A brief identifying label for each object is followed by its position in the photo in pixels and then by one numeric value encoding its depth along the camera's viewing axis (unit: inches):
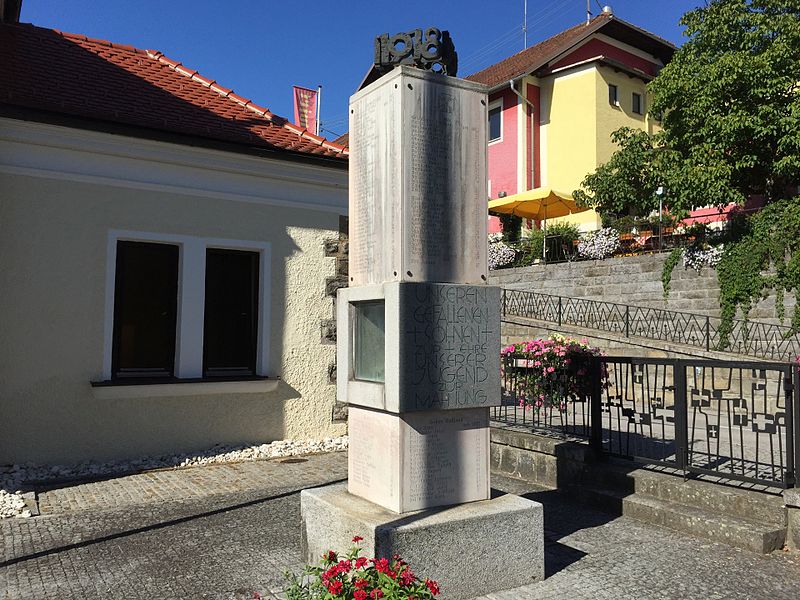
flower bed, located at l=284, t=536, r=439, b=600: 108.4
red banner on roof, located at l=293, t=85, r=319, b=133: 676.7
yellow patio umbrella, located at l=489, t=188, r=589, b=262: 788.6
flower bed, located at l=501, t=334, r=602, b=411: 263.0
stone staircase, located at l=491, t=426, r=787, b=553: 190.9
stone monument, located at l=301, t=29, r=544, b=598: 157.6
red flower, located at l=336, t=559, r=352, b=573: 112.5
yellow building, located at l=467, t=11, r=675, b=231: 915.4
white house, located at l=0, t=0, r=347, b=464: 287.1
